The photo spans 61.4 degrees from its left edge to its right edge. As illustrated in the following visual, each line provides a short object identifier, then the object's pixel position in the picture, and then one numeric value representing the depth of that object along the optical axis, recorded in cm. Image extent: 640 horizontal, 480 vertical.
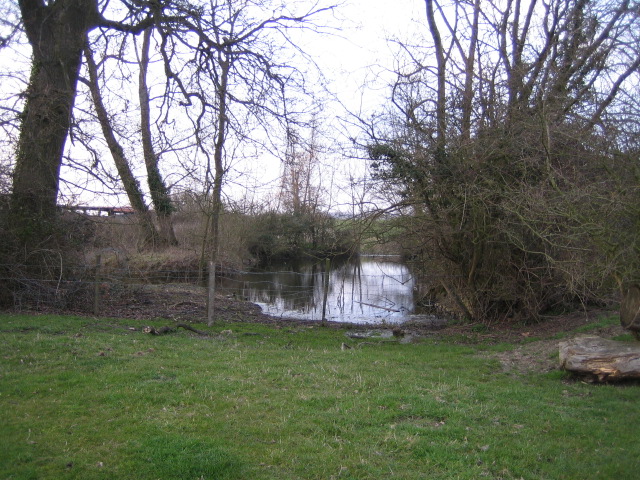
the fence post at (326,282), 1452
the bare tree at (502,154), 1095
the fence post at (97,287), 1306
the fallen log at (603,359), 709
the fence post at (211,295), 1240
